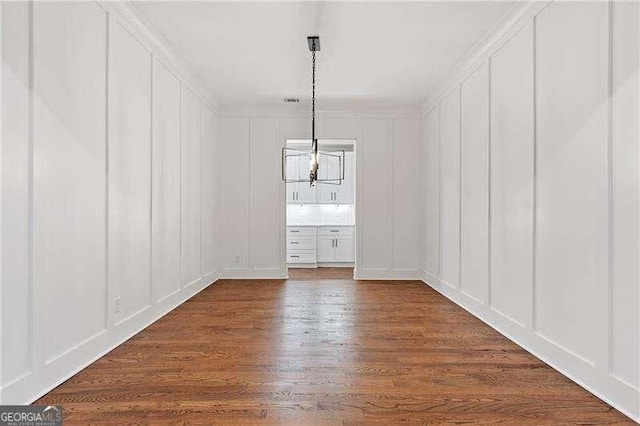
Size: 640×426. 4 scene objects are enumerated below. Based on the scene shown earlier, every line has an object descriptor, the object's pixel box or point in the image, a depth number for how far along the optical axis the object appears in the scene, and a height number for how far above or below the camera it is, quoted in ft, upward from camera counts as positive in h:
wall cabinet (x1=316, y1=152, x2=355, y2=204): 30.91 +2.01
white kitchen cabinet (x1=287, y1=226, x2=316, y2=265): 29.43 -2.11
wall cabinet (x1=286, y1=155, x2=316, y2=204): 30.39 +2.00
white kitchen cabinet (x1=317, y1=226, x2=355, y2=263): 29.86 -2.27
